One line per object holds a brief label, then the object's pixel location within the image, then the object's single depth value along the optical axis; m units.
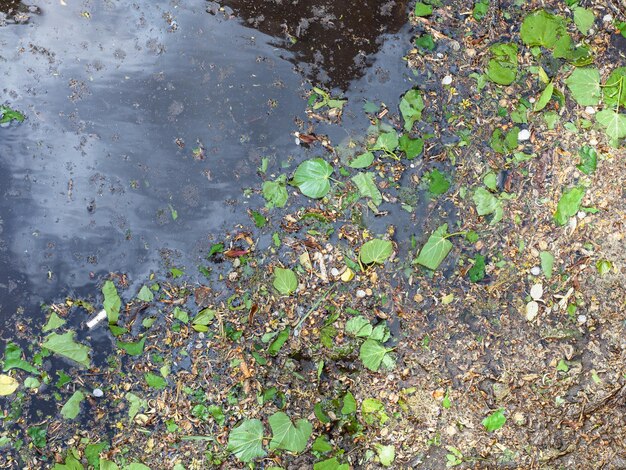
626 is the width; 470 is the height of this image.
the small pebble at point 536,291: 2.23
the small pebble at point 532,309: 2.23
